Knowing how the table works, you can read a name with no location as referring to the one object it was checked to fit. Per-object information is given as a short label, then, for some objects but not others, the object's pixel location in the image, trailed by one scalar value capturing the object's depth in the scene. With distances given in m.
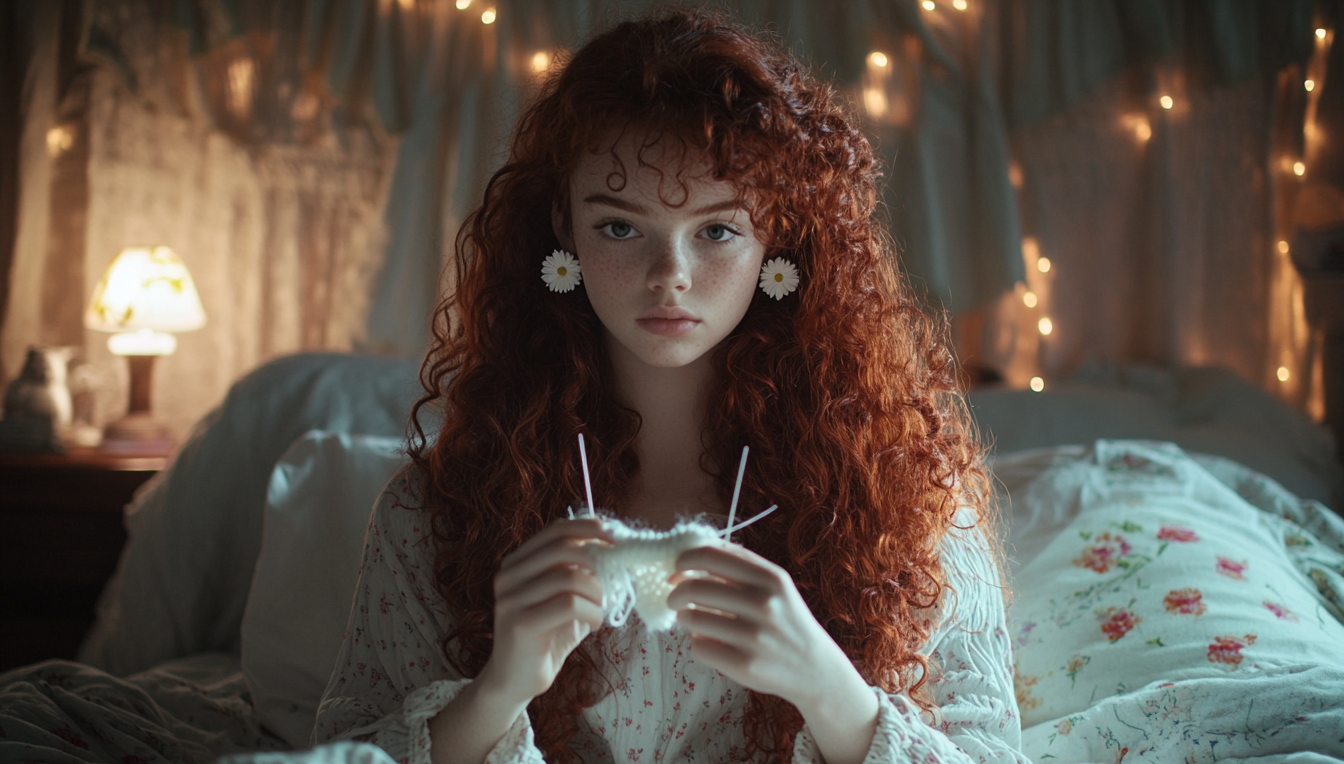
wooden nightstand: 2.08
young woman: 0.95
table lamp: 2.33
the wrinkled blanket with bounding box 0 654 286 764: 1.08
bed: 1.12
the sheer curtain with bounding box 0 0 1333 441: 2.48
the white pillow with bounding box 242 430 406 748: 1.38
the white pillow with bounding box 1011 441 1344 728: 1.20
